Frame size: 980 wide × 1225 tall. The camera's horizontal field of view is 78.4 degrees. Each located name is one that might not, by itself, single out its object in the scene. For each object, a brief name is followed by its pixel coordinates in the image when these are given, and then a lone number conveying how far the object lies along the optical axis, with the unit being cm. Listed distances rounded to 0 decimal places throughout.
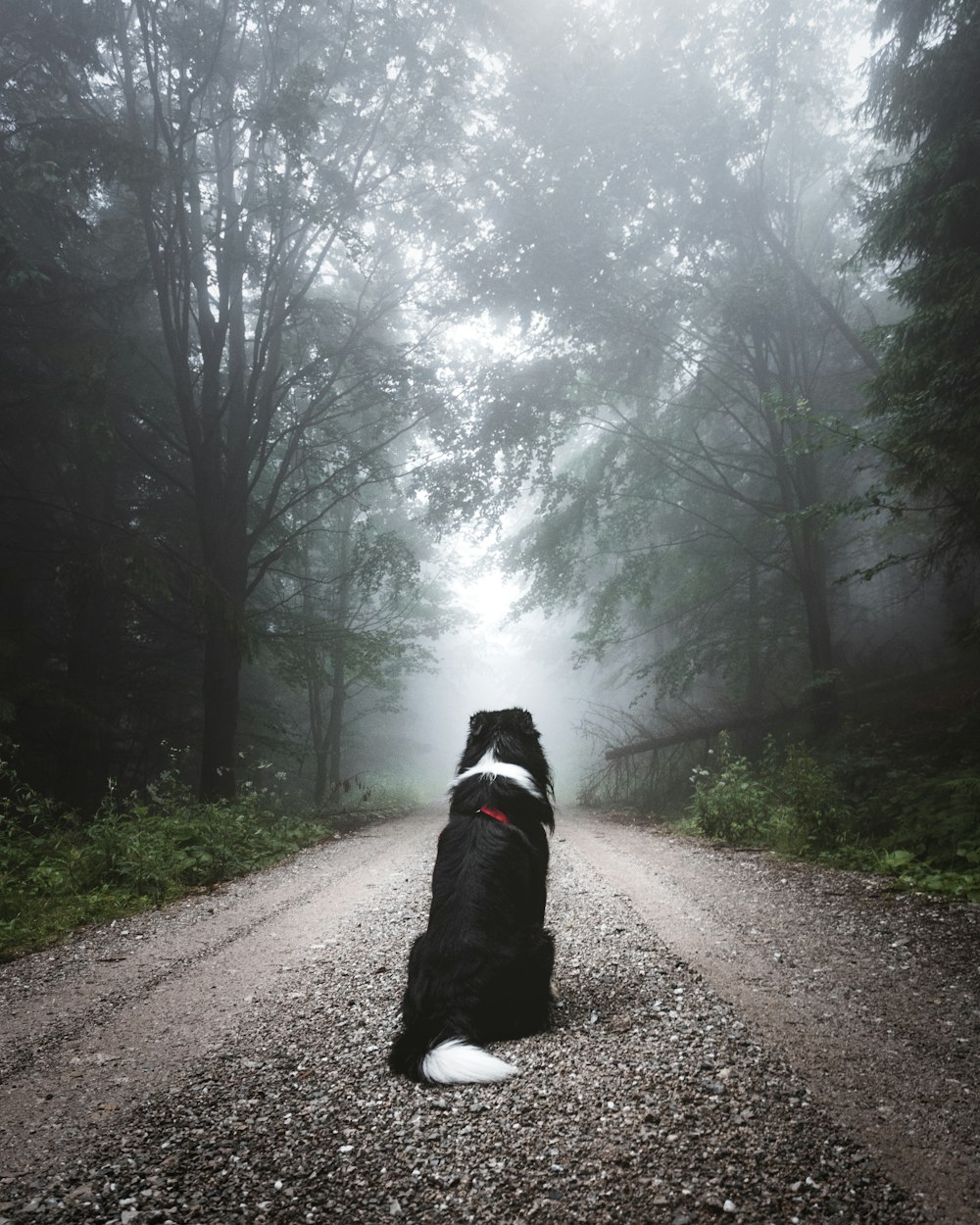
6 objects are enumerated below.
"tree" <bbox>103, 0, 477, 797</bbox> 834
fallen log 1159
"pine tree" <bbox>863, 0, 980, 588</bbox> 581
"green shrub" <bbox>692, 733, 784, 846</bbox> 763
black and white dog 234
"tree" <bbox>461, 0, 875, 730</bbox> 1035
